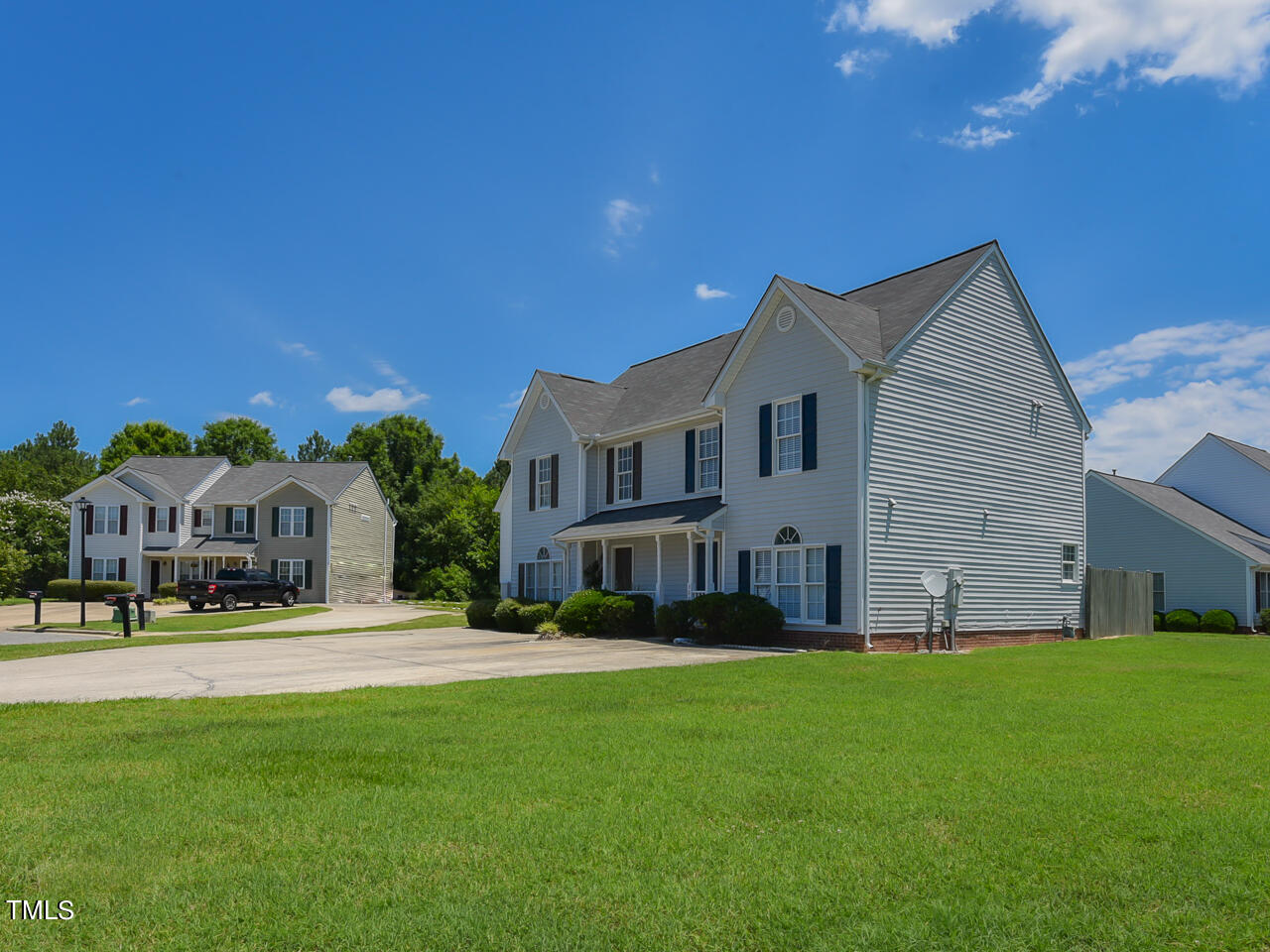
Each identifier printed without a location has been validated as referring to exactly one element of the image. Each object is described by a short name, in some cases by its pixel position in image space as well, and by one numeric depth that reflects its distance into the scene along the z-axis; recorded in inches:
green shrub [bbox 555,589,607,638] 962.1
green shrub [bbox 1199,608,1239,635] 1251.8
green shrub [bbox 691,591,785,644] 823.1
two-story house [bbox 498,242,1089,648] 810.8
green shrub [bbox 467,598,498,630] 1133.1
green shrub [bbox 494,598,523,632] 1076.5
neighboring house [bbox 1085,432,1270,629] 1301.7
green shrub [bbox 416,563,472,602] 2048.5
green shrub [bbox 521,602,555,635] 1045.8
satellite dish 802.2
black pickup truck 1601.9
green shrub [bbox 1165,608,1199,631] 1279.5
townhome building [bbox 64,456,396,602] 2011.6
